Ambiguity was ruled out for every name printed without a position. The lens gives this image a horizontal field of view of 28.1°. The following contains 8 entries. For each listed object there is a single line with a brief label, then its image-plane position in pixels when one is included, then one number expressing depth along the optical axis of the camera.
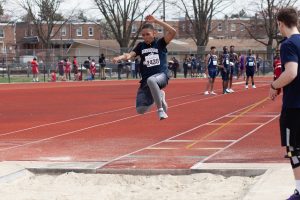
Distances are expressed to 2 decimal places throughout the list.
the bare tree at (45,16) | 77.38
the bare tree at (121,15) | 69.38
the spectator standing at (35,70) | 40.75
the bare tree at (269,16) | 68.00
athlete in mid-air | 9.08
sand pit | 7.32
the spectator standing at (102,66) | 42.66
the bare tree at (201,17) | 70.44
